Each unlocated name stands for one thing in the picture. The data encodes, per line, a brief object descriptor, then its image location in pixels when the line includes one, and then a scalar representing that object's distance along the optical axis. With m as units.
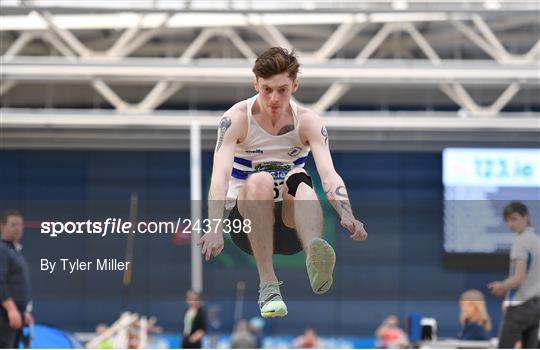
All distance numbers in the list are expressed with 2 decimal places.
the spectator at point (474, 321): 10.05
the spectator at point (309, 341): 18.33
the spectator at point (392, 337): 12.73
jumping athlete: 6.24
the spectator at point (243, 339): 17.31
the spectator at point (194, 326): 13.26
